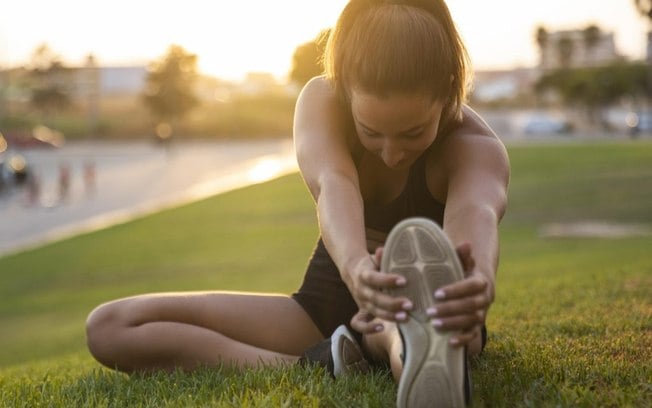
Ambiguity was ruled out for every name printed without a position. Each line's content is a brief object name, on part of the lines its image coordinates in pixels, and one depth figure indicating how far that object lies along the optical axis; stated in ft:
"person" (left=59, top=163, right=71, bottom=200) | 84.26
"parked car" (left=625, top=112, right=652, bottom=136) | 188.65
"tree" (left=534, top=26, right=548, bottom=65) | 325.62
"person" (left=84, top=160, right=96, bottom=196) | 90.94
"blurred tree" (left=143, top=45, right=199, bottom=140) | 217.15
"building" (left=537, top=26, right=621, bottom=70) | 325.62
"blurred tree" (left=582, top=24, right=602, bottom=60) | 328.29
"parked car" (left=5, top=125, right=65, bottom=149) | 173.17
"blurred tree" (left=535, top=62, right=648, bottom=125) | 248.52
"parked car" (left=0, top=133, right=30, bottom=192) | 88.99
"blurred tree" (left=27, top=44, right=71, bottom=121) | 235.61
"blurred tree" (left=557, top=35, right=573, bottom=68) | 324.39
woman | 7.94
